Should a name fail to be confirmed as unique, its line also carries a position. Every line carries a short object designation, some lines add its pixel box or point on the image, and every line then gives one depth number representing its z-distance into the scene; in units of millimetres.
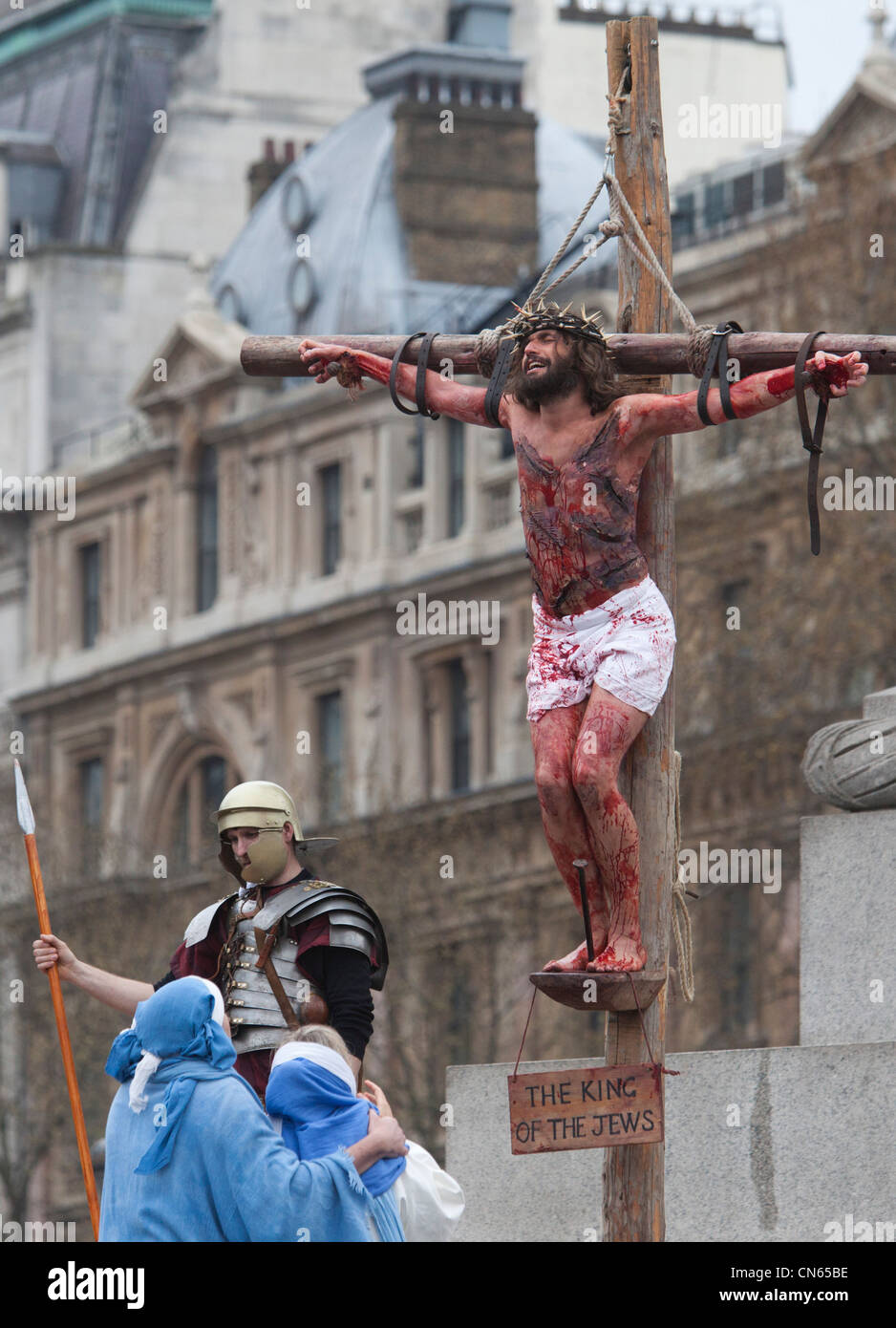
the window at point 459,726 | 58219
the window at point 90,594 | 67875
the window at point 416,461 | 59844
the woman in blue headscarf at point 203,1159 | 11211
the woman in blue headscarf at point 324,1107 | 11773
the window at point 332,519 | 61719
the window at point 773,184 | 55591
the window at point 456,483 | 58656
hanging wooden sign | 13336
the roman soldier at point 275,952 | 13516
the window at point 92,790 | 66281
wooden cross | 13555
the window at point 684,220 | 57250
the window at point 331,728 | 60844
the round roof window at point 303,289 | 62531
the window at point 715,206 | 56688
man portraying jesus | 13578
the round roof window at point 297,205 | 64062
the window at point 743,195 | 56275
